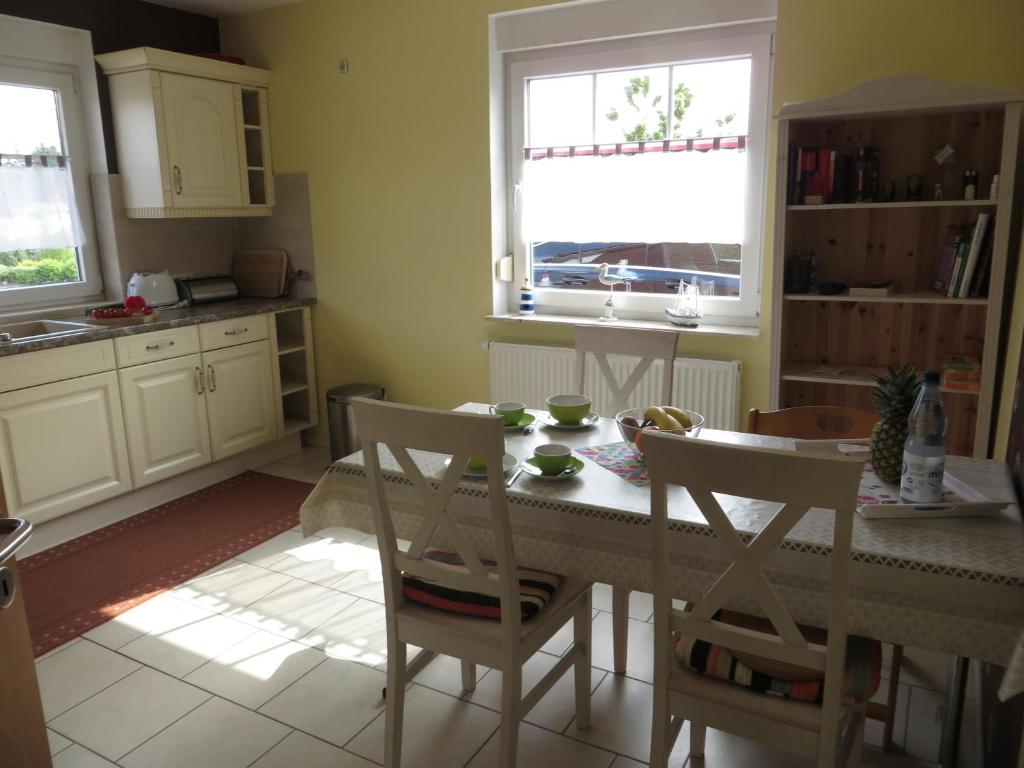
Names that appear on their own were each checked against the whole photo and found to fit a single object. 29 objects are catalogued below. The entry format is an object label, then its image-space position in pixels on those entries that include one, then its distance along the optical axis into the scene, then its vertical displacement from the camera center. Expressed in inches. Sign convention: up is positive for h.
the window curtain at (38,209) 141.1 +5.0
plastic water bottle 61.4 -18.3
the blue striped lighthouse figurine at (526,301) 152.3 -14.3
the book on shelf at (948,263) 105.0 -6.0
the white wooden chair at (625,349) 100.5 -16.3
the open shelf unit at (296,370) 174.4 -31.2
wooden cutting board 174.7 -9.1
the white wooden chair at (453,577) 63.4 -30.3
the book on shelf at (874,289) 109.0 -9.6
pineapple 66.6 -17.2
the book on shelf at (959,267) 102.9 -6.4
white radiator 131.6 -27.8
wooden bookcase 100.3 -4.0
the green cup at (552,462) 73.7 -21.9
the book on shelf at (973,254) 100.0 -4.7
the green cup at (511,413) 90.0 -21.1
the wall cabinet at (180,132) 146.6 +19.5
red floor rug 109.0 -50.8
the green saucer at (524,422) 89.1 -22.2
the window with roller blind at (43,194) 141.3 +7.8
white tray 62.3 -22.9
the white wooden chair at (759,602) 51.2 -27.4
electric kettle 152.4 -10.3
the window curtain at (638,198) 132.6 +4.7
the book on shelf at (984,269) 101.1 -6.6
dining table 54.9 -25.6
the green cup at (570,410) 89.4 -20.8
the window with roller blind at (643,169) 129.5 +9.7
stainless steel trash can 161.3 -37.8
